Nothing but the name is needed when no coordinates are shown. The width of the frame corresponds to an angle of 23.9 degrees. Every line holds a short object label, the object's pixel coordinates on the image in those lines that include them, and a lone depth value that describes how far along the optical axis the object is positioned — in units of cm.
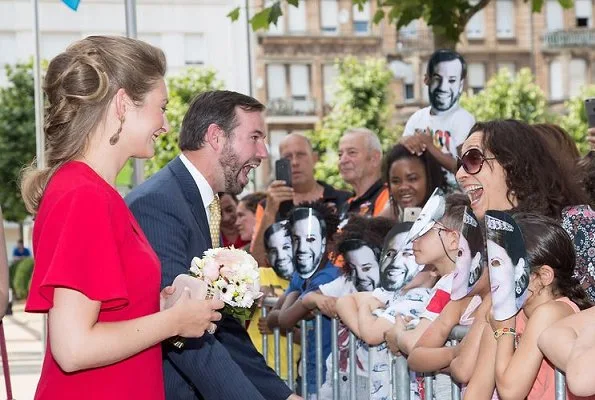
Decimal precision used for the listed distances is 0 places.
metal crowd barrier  518
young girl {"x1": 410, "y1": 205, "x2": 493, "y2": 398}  473
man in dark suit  472
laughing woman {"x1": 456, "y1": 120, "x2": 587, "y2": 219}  532
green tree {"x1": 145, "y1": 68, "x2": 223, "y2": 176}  4550
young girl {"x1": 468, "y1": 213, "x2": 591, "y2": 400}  427
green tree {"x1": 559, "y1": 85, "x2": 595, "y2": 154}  5728
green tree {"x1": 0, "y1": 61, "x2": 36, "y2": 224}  4681
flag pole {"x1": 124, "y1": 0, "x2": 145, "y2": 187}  941
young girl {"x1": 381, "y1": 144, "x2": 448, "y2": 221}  808
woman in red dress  366
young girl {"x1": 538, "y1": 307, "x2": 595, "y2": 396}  350
